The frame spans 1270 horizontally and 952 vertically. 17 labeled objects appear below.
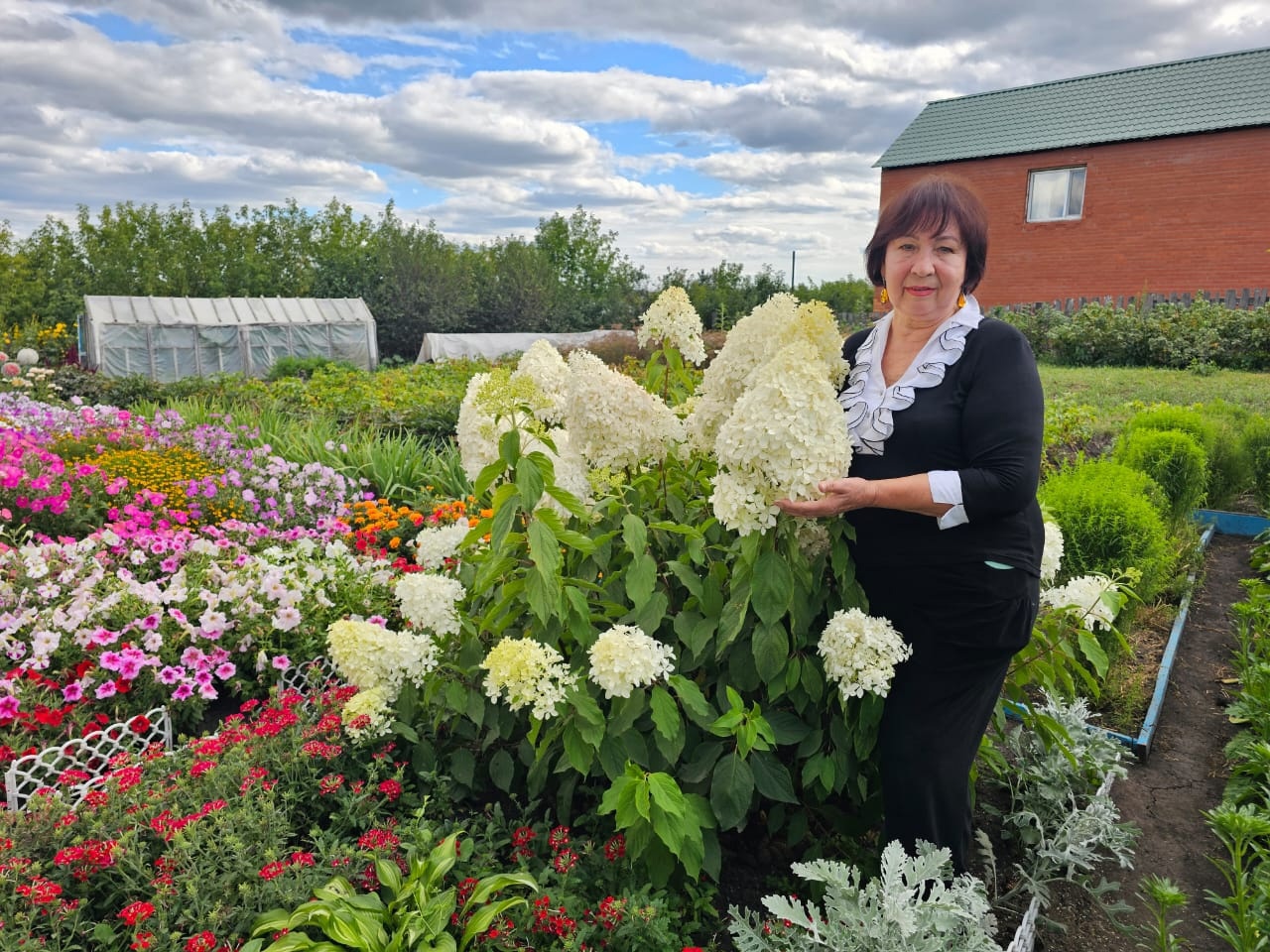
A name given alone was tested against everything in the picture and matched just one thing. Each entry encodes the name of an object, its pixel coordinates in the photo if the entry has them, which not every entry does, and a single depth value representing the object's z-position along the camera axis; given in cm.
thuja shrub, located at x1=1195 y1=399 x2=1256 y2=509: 728
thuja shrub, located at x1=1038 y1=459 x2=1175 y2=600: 466
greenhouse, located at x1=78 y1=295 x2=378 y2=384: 1925
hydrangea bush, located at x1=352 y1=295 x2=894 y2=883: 195
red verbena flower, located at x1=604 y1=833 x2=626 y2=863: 228
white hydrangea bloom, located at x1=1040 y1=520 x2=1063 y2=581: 258
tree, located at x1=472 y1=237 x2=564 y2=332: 2894
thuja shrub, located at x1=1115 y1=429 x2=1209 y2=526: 627
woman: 197
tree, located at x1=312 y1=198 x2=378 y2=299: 2939
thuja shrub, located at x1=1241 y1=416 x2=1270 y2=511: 710
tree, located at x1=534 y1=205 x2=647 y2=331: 3369
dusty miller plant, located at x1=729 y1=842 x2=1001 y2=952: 184
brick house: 1744
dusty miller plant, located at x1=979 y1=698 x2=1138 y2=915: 260
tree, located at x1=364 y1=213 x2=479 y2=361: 2769
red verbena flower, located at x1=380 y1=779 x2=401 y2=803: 235
